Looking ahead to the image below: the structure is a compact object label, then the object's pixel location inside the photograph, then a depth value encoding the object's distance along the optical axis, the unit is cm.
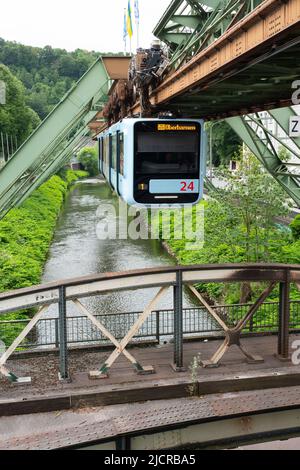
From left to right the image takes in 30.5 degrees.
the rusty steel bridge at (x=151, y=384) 627
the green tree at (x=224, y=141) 5986
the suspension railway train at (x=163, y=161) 1148
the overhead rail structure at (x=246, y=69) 586
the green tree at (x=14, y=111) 5394
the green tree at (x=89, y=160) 10169
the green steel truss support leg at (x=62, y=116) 1505
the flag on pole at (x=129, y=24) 2086
